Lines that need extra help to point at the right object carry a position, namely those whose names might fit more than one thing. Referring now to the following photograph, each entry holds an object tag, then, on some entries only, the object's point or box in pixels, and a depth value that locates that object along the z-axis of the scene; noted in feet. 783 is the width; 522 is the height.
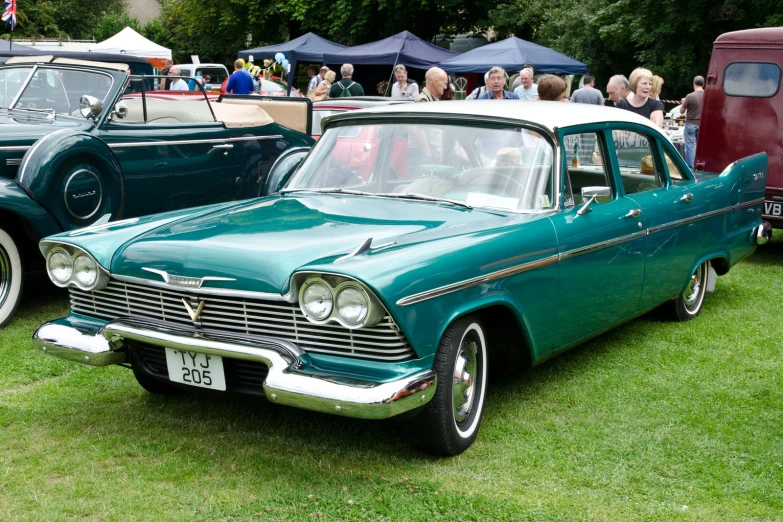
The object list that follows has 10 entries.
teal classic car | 11.57
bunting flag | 68.08
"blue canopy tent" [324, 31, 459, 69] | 72.38
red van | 29.84
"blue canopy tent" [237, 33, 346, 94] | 79.25
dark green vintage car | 19.93
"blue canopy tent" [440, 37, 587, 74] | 60.49
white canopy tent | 100.99
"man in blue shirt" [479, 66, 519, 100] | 29.30
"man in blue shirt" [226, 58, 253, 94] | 52.11
